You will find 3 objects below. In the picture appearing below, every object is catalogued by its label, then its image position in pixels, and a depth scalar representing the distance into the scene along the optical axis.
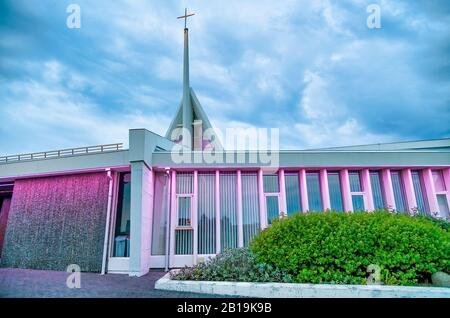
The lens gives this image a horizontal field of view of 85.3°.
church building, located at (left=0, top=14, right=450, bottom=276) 7.89
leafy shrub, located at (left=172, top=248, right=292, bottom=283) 4.64
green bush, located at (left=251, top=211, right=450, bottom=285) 4.48
